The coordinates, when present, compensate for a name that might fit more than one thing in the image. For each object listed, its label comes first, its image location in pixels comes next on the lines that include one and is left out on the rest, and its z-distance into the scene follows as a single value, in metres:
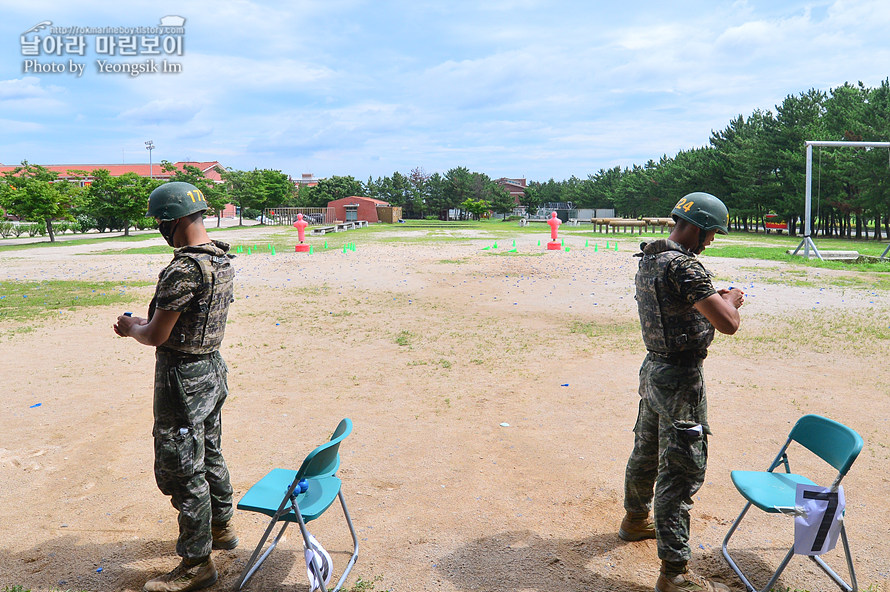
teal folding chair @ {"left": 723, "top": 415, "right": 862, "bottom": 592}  2.99
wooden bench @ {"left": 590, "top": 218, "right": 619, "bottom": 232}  42.59
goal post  19.23
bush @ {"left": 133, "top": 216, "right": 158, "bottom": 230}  44.03
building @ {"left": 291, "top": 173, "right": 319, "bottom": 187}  121.50
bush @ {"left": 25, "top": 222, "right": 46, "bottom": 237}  36.84
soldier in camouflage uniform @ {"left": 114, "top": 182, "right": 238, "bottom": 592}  3.08
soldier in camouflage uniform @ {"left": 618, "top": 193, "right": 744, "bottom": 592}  3.07
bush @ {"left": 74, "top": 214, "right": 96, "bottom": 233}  44.38
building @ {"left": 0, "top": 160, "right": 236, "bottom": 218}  84.31
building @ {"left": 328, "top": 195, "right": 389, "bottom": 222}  69.75
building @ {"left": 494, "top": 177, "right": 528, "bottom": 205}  104.39
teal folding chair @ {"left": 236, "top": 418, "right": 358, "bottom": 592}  2.88
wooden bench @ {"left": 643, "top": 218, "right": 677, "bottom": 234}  41.64
